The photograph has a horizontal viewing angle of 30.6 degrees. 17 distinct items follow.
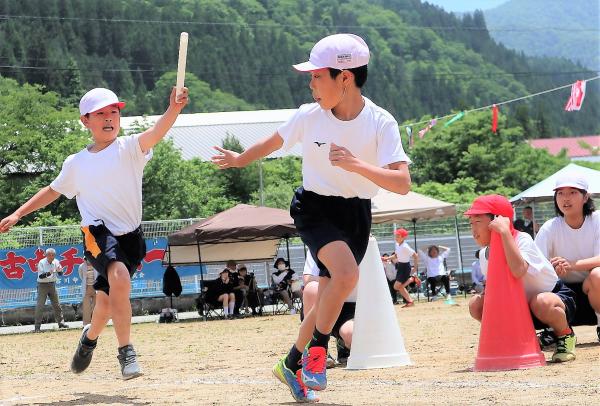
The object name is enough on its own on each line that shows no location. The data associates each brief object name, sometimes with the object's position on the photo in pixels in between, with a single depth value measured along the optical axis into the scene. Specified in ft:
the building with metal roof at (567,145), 470.80
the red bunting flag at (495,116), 113.07
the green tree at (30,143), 174.29
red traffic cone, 24.73
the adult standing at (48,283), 73.05
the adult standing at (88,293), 67.51
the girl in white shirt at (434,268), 87.15
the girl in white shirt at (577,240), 27.86
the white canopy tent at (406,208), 87.61
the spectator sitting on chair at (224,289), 77.87
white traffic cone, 27.91
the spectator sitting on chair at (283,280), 79.77
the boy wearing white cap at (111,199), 24.56
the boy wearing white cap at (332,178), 20.26
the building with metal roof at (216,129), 250.37
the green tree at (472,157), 228.22
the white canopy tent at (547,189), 81.51
